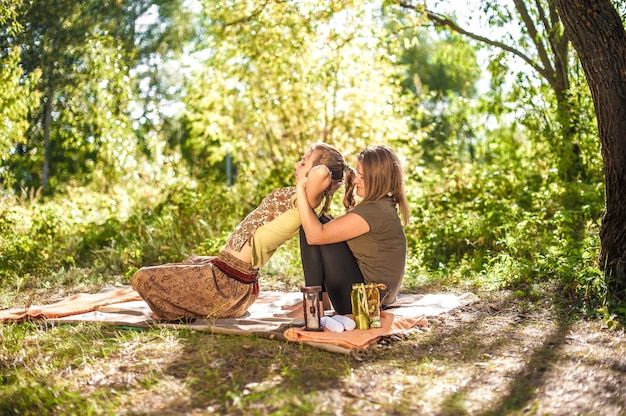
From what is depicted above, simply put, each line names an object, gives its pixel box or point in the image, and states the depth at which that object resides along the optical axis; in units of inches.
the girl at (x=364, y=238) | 164.2
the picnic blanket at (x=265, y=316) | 151.6
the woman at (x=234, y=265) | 169.0
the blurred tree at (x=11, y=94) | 289.0
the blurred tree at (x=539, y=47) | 297.6
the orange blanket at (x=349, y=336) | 146.6
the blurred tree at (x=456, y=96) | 336.5
